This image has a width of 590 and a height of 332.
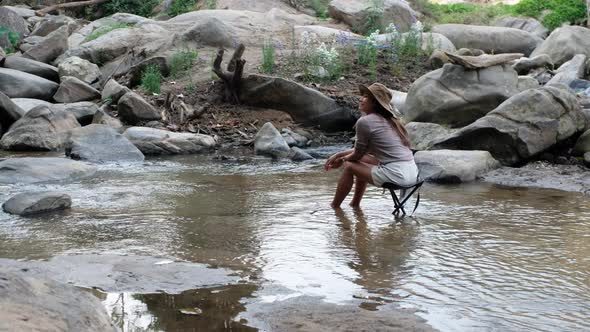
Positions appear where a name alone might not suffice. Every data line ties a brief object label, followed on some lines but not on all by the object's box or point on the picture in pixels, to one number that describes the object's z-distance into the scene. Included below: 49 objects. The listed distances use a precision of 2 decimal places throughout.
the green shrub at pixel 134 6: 24.03
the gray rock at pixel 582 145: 9.69
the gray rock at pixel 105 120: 13.07
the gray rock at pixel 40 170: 9.02
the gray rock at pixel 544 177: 8.67
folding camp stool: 6.97
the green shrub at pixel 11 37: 19.50
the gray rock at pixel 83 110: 13.46
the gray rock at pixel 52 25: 21.16
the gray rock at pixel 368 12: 18.84
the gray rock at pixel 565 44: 16.11
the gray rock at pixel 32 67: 16.22
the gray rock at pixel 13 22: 20.92
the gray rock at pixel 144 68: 15.77
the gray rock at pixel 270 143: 11.70
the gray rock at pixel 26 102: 13.82
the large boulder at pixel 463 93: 11.13
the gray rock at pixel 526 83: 11.54
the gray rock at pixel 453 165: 9.16
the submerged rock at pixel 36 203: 7.18
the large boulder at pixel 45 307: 2.76
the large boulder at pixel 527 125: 9.62
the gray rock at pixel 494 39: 18.47
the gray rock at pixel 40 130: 11.86
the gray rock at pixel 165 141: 11.98
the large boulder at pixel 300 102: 13.53
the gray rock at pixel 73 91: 14.77
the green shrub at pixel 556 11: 21.80
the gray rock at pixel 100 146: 11.11
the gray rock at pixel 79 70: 16.12
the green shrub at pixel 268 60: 15.07
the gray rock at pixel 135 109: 13.34
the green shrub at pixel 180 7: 22.39
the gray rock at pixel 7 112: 12.51
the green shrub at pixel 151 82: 14.70
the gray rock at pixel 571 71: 13.80
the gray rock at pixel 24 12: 23.47
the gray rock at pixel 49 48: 17.70
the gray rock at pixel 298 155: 11.42
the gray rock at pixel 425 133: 10.78
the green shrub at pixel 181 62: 15.61
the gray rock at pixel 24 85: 14.72
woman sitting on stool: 6.95
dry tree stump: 13.72
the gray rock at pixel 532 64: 15.13
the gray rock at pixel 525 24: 21.36
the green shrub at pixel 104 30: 18.92
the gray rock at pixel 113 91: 14.35
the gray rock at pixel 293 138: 12.62
